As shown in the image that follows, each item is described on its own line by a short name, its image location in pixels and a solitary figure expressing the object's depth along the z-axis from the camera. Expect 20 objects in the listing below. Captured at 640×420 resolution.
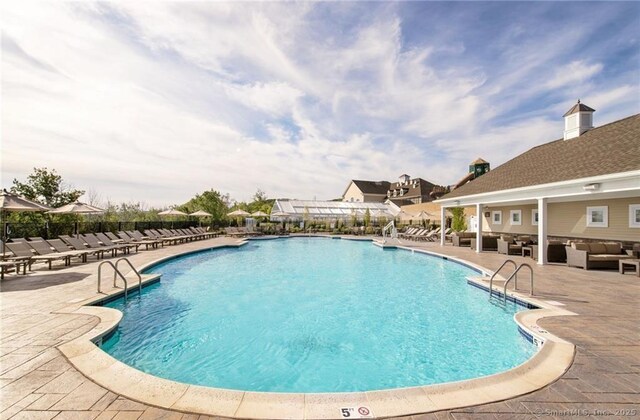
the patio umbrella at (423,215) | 26.28
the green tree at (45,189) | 20.23
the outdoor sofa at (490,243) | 16.36
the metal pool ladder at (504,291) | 7.01
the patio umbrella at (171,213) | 21.70
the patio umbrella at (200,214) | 23.84
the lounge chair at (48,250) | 10.60
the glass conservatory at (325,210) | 35.31
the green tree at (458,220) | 23.80
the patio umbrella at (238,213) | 27.19
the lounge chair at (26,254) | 9.63
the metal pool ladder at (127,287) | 7.25
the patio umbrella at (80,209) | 13.03
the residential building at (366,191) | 50.52
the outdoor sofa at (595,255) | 10.49
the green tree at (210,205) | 30.28
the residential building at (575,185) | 9.73
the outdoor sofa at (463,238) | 18.62
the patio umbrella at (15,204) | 8.78
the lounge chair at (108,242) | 14.27
